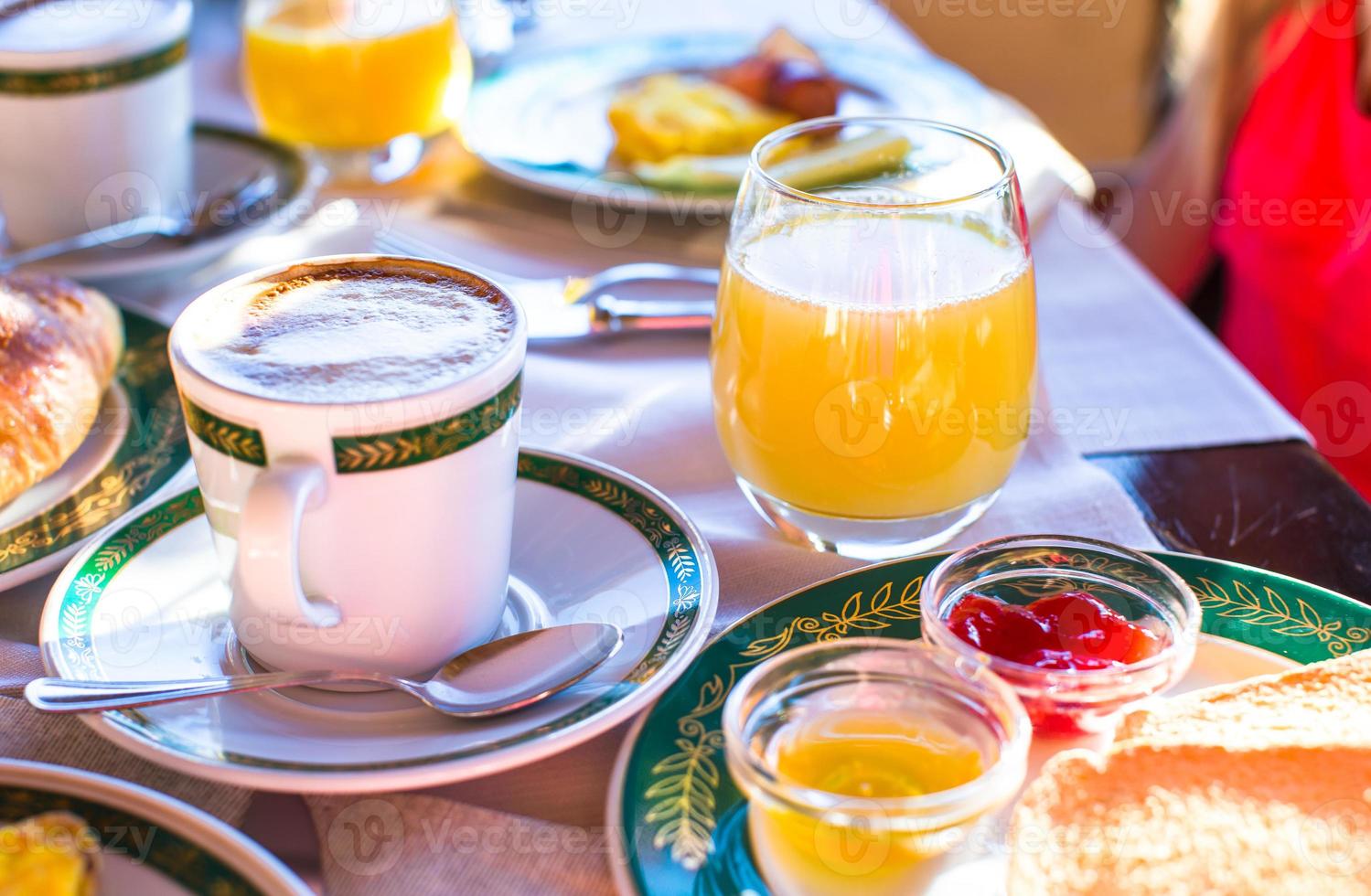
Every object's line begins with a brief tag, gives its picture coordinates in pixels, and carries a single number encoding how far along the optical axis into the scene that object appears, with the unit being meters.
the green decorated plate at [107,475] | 0.90
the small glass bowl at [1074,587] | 0.73
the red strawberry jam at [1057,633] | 0.79
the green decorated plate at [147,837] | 0.60
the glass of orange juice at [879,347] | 0.88
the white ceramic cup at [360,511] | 0.71
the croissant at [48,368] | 0.96
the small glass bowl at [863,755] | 0.61
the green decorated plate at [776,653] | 0.65
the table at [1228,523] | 0.75
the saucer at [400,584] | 0.69
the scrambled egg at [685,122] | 1.55
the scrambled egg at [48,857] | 0.57
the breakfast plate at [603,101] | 1.49
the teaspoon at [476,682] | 0.72
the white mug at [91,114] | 1.30
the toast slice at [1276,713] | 0.69
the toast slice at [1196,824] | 0.61
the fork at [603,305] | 1.29
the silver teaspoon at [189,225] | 1.32
